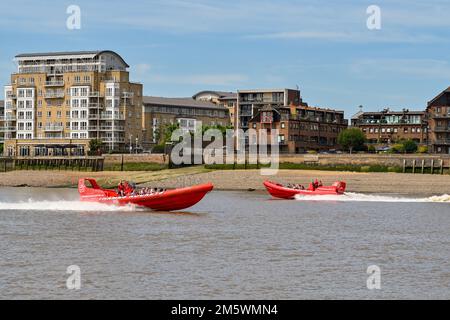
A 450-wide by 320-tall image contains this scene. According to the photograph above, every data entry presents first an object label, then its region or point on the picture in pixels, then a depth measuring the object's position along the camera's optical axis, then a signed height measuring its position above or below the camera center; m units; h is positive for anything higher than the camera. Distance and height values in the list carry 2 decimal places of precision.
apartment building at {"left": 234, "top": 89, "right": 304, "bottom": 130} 184.50 +5.81
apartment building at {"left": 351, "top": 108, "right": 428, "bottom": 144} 187.38 +2.61
